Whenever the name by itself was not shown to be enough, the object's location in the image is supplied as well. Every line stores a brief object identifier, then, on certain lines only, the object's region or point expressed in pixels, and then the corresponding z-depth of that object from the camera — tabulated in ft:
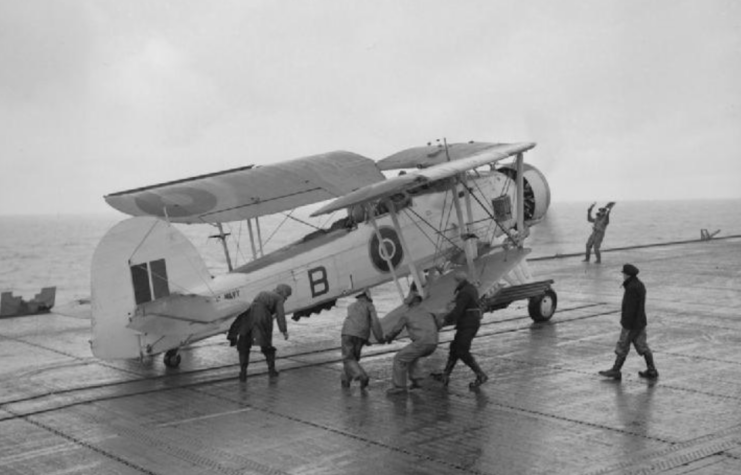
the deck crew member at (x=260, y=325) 41.70
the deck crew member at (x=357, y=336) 39.73
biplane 40.88
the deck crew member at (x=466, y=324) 38.70
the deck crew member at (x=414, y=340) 38.06
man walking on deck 39.06
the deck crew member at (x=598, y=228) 96.17
